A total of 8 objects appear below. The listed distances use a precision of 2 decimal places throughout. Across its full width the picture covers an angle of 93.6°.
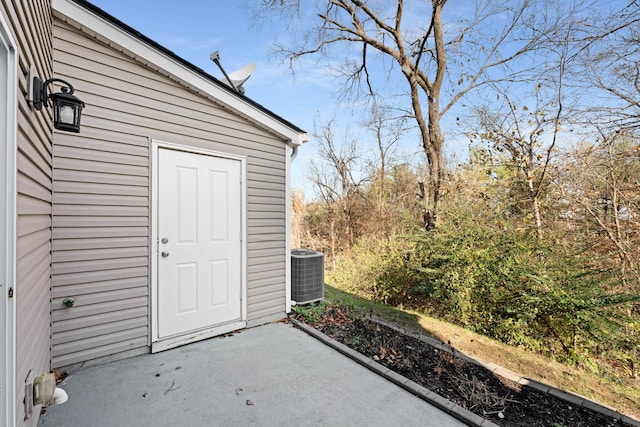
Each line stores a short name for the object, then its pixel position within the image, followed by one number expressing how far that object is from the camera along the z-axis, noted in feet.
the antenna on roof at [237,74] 15.84
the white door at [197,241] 10.30
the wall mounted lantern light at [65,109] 6.49
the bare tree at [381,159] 29.17
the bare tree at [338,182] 32.81
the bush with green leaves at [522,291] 10.56
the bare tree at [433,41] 19.93
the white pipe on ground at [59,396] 6.55
